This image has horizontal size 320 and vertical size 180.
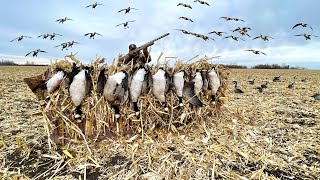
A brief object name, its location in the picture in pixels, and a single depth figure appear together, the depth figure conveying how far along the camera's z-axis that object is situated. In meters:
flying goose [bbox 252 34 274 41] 9.18
